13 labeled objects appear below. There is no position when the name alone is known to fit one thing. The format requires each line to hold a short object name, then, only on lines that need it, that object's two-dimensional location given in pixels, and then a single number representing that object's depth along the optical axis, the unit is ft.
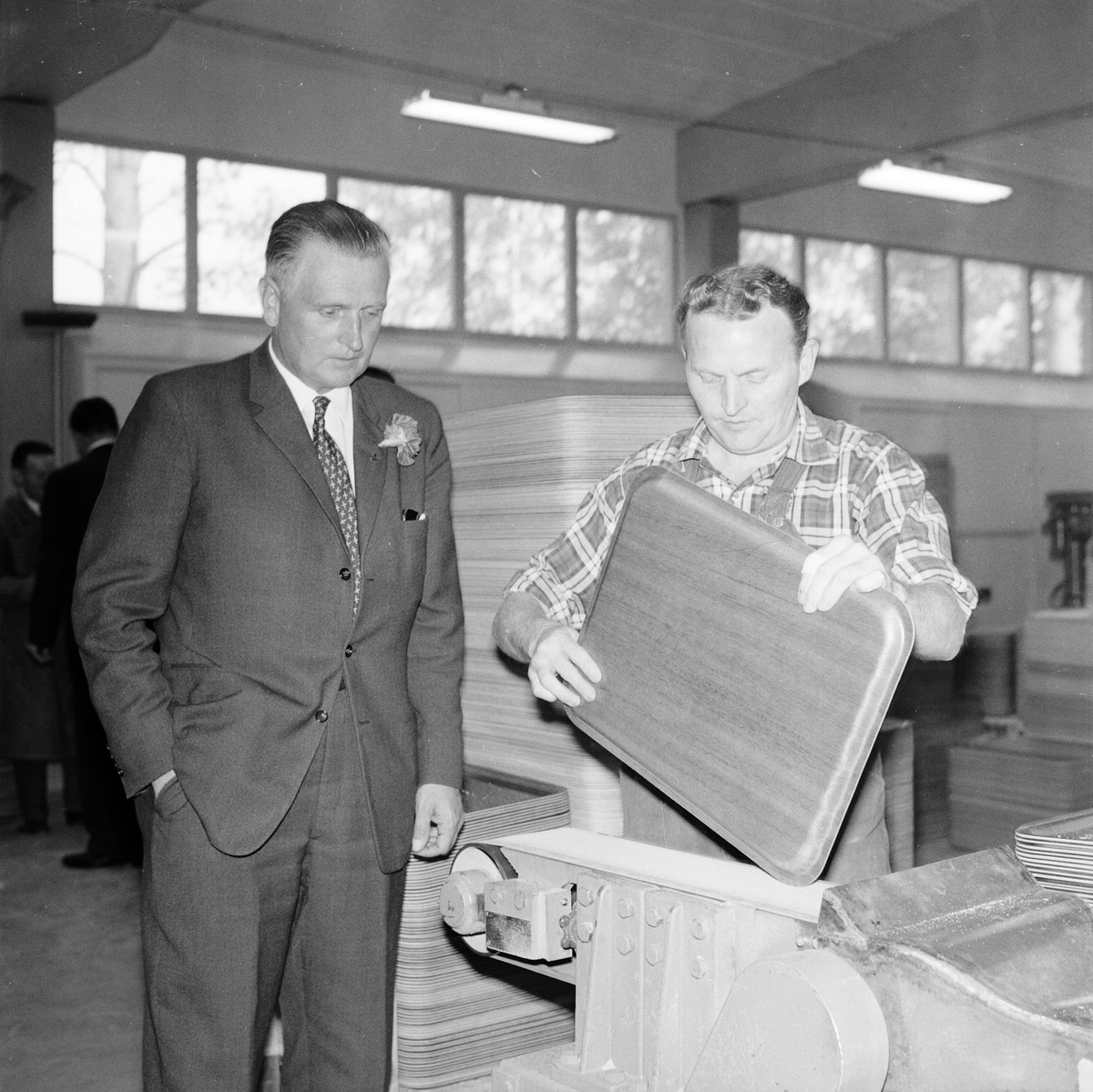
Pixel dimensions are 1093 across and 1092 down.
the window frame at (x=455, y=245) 24.12
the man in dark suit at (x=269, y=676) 6.05
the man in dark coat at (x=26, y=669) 19.02
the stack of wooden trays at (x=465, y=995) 7.63
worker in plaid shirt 5.71
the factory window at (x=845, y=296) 29.86
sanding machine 3.93
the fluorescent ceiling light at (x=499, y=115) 22.17
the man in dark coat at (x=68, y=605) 15.79
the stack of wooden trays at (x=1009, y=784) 14.82
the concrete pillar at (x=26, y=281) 21.58
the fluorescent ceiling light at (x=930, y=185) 24.72
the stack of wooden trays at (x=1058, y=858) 4.98
